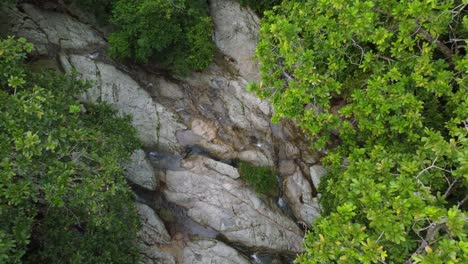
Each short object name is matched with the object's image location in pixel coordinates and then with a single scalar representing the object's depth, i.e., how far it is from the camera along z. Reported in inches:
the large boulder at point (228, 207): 383.2
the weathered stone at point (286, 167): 429.1
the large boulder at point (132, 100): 398.9
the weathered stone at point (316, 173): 420.5
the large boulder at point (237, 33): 467.8
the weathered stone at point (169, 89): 439.5
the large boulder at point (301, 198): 410.6
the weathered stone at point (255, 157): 421.4
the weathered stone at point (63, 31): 403.9
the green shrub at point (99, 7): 421.1
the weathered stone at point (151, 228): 353.7
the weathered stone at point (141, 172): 372.5
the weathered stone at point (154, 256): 343.9
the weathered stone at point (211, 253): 364.8
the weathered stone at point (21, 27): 376.2
